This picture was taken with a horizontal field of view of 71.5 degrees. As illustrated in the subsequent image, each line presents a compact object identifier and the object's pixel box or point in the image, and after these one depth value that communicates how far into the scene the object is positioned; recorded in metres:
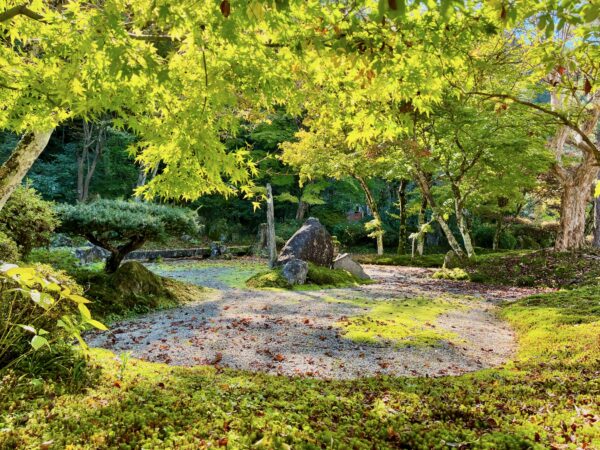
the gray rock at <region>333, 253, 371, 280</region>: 14.03
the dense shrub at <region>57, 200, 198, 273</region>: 8.02
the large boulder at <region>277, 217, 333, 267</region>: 13.42
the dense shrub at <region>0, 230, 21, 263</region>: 5.97
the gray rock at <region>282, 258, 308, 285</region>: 11.62
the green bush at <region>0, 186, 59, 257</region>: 7.12
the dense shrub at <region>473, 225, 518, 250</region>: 28.50
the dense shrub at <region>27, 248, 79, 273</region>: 7.91
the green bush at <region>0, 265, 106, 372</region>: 2.87
